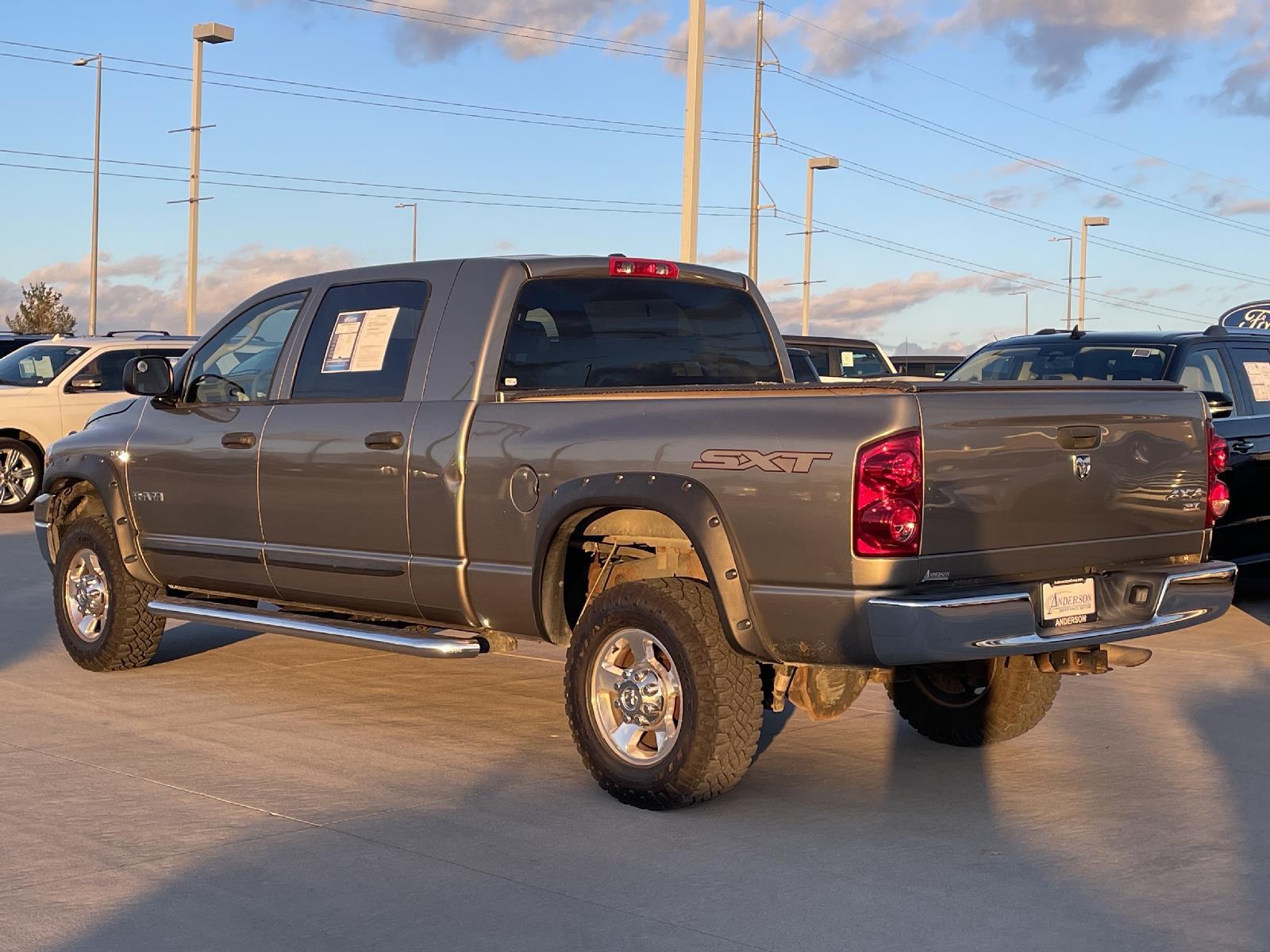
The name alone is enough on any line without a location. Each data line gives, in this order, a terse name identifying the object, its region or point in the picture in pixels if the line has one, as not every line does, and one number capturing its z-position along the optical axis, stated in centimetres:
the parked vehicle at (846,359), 2375
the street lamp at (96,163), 4022
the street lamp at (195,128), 3078
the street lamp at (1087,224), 5444
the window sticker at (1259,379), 1101
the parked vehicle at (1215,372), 1035
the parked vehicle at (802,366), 1750
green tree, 6875
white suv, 1833
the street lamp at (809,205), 4088
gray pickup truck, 529
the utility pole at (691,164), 1680
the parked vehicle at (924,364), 3425
